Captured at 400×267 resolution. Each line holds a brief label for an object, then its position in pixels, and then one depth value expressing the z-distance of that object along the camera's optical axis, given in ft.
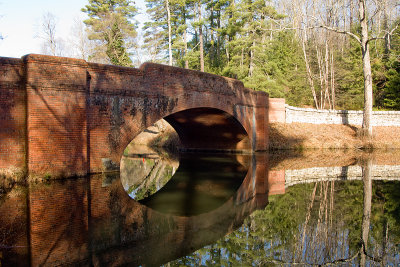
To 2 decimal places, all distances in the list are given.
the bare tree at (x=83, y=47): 110.93
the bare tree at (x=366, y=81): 66.13
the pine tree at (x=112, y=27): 95.81
